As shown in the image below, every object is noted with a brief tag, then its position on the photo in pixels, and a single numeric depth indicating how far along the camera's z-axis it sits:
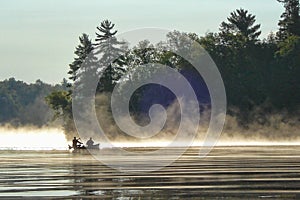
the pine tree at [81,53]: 172.65
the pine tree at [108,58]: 156.62
